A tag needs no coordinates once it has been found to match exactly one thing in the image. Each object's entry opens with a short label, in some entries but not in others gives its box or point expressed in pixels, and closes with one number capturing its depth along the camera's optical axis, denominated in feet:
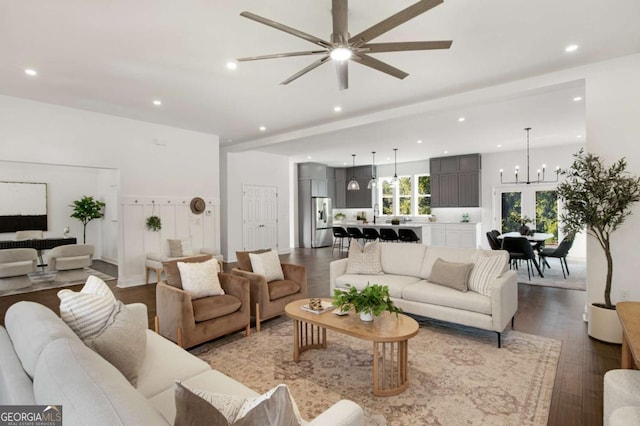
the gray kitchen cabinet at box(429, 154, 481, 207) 31.30
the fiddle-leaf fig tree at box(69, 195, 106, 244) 27.58
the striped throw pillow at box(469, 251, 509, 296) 11.61
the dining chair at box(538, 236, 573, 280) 20.18
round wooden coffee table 8.15
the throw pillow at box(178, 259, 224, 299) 11.32
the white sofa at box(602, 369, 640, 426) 5.02
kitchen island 30.19
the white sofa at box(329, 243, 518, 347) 10.92
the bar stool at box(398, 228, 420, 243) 28.19
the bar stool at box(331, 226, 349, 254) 32.83
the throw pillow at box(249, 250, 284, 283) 13.61
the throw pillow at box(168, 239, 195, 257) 20.21
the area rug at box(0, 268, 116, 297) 18.54
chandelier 27.78
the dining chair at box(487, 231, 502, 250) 22.02
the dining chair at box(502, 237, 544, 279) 19.58
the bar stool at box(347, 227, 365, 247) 32.22
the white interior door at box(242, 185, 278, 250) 29.27
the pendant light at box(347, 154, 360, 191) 32.48
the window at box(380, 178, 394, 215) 38.50
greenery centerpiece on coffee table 8.96
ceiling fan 6.88
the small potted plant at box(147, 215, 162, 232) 20.42
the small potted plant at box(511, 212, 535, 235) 23.91
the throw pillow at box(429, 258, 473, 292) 12.08
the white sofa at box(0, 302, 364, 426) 3.04
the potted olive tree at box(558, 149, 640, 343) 11.00
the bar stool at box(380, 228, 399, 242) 29.38
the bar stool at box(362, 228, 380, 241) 31.32
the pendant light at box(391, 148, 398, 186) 30.58
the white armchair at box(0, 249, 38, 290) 18.16
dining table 21.42
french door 28.66
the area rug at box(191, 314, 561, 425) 7.50
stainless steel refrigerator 37.08
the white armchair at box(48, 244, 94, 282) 19.87
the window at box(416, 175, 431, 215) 35.53
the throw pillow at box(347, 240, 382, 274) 14.89
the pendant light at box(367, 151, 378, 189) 33.61
